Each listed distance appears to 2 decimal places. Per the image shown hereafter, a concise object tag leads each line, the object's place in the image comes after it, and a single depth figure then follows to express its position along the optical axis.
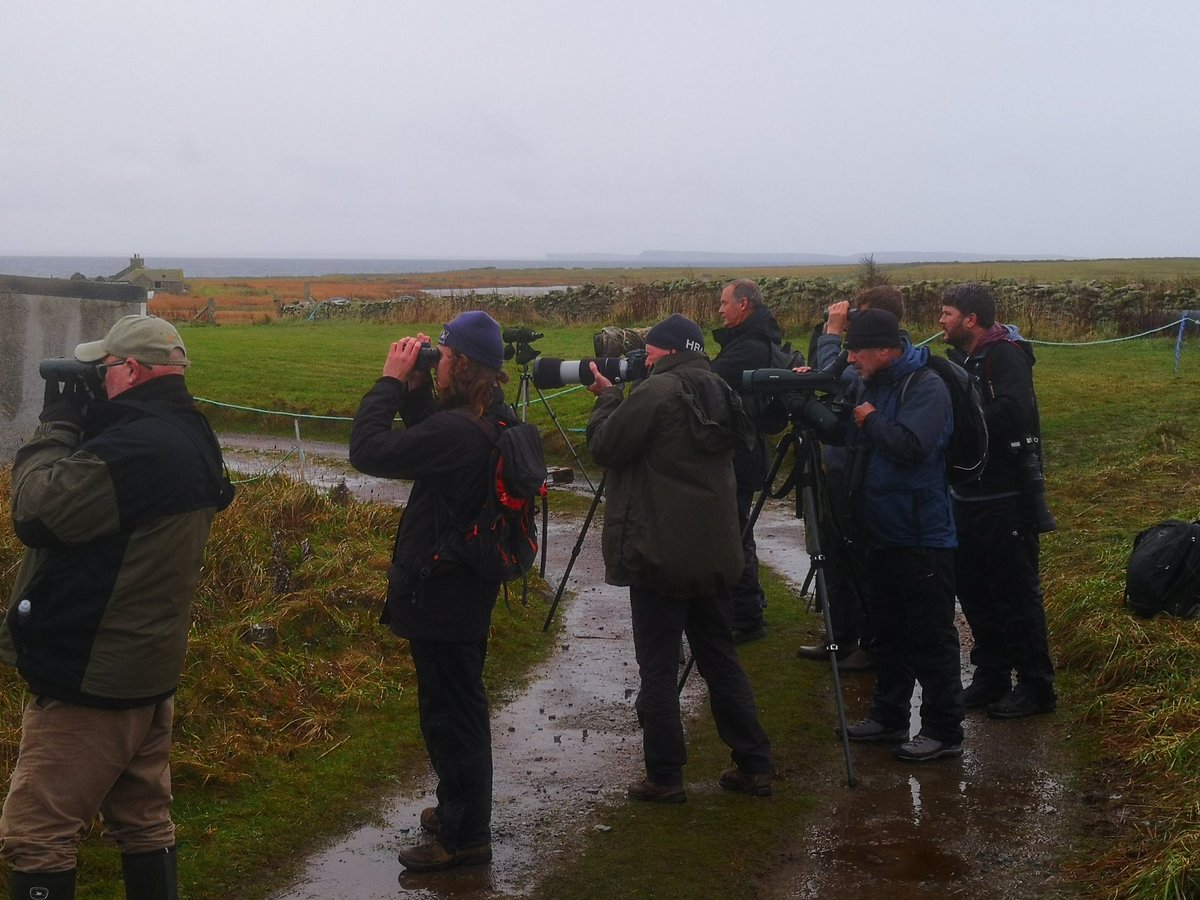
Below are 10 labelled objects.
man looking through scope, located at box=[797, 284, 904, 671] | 6.18
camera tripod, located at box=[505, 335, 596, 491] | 7.26
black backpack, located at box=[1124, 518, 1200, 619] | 6.92
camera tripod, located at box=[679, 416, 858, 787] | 5.57
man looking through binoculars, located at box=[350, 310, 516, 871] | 4.43
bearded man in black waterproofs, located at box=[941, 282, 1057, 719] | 6.12
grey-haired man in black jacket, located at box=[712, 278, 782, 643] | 7.02
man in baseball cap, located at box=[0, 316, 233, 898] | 3.55
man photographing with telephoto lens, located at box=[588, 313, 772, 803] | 5.12
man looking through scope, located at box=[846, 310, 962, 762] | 5.60
